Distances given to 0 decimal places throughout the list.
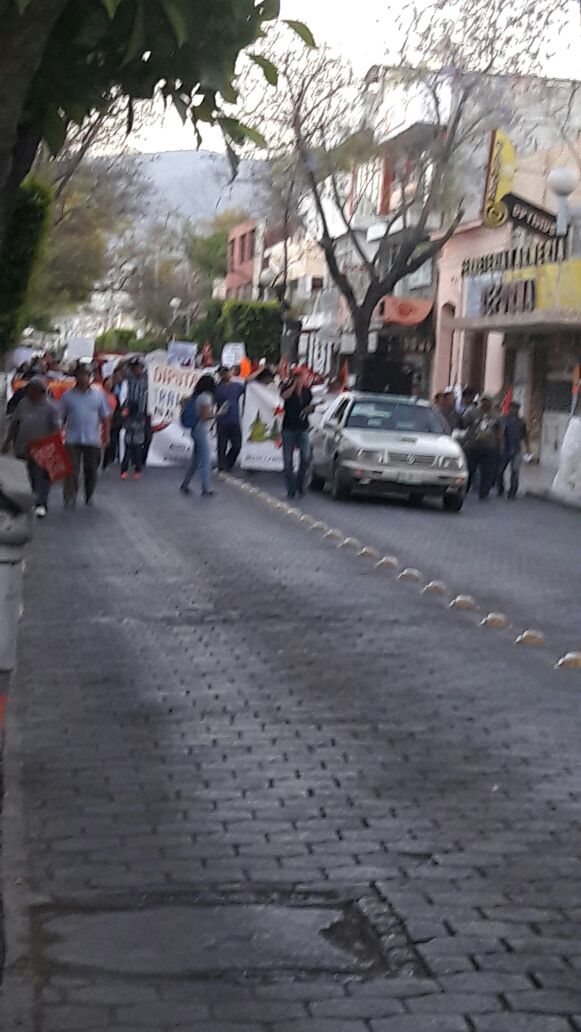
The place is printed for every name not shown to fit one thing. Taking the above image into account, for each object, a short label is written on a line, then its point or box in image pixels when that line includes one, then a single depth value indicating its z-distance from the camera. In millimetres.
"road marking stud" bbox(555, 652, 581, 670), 10516
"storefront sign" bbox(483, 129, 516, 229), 36000
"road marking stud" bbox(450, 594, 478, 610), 13023
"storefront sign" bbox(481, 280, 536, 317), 37875
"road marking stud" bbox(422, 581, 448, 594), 13873
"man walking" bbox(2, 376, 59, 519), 18594
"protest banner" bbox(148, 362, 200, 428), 30328
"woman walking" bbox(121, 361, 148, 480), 25406
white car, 23875
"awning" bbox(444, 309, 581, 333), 35375
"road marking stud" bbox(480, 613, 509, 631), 12047
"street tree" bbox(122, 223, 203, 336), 90875
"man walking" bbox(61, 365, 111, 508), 20469
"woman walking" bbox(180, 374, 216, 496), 23781
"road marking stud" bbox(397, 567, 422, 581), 14805
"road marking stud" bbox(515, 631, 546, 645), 11375
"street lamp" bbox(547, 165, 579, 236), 31391
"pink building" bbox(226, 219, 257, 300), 91312
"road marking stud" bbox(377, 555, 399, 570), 15656
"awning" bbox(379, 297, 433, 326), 48906
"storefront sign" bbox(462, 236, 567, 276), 36844
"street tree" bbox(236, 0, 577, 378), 37188
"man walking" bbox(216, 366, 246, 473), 28312
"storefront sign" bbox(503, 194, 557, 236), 35081
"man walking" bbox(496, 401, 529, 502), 27453
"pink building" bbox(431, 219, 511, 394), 43906
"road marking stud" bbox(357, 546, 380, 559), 16469
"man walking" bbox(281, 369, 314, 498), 24016
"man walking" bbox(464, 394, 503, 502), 26469
